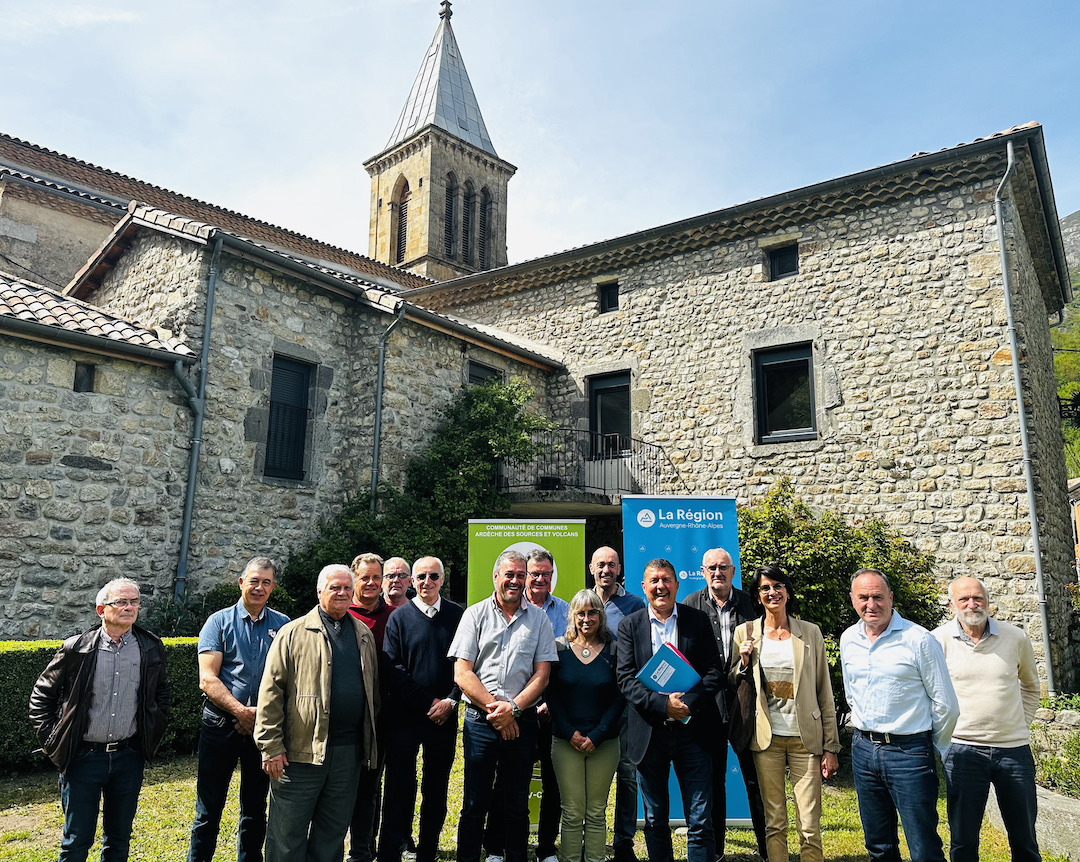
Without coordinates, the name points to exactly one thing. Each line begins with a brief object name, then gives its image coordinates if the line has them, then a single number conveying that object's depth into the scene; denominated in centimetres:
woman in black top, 397
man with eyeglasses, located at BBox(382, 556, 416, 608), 486
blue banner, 586
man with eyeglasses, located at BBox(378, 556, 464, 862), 401
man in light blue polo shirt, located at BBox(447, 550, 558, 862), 396
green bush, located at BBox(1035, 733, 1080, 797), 511
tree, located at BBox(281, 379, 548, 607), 952
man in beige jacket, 351
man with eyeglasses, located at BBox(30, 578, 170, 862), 357
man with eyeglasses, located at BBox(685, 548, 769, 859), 441
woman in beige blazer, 397
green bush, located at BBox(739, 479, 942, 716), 786
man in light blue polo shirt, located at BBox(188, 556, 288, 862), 394
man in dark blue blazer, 390
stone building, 801
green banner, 554
